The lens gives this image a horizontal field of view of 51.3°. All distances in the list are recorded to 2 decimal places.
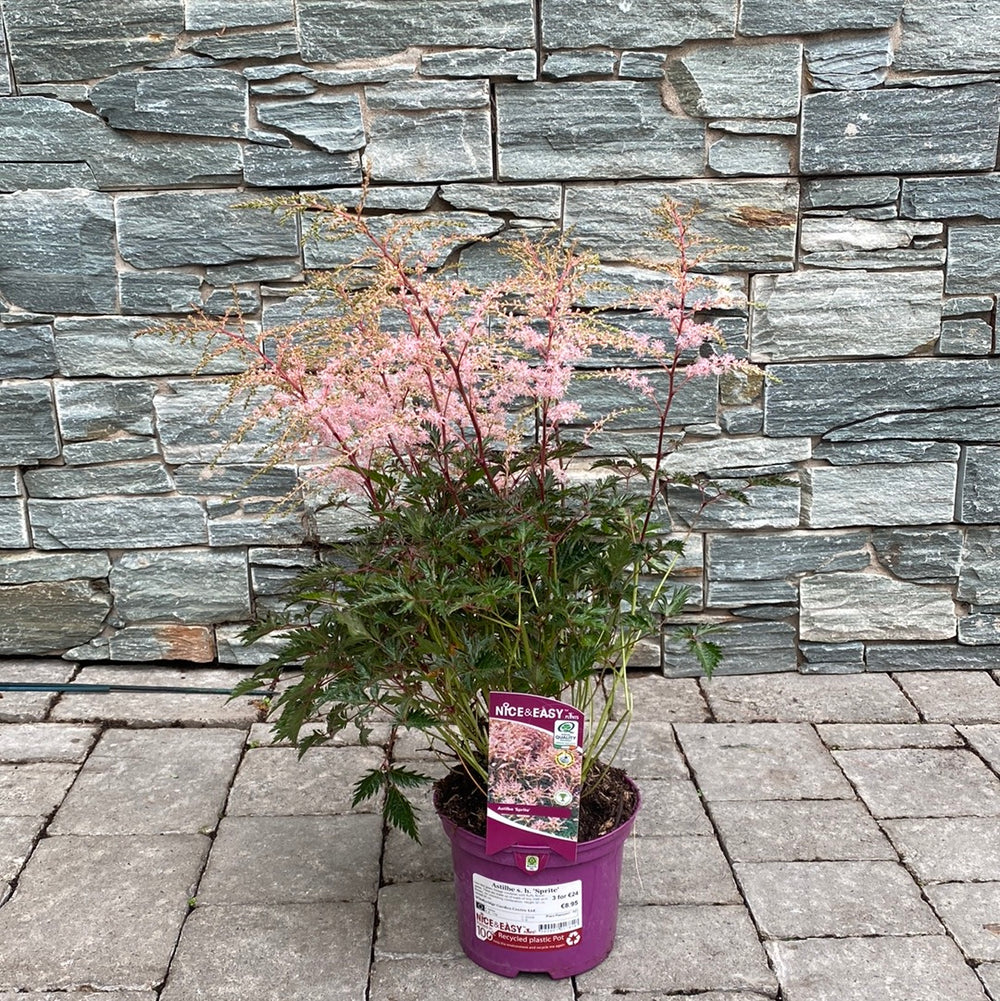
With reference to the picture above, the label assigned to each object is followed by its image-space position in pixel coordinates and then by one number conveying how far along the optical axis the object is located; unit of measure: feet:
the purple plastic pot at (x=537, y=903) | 5.77
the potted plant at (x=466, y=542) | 5.28
